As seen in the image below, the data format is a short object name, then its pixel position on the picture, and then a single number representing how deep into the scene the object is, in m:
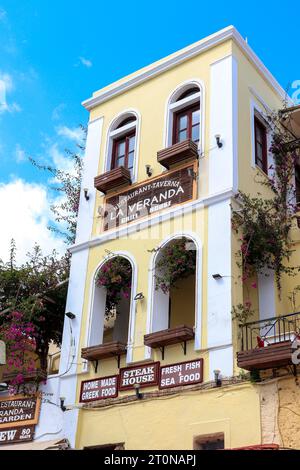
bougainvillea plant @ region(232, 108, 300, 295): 13.16
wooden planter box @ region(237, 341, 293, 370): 10.70
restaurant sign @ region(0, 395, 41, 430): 13.82
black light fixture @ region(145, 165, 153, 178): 14.81
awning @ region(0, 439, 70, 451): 12.87
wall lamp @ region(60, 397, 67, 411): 13.36
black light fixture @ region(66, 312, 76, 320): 14.35
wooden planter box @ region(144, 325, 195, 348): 12.31
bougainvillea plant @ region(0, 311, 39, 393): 14.20
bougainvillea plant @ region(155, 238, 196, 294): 13.38
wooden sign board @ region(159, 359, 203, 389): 11.96
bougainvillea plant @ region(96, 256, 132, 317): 14.32
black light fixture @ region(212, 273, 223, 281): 12.45
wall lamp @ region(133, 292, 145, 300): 13.51
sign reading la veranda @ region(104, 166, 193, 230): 14.11
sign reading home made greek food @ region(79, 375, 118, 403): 12.98
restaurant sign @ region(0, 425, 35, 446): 13.63
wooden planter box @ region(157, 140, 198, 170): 14.00
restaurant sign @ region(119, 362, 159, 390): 12.54
